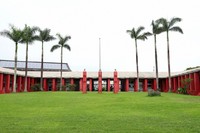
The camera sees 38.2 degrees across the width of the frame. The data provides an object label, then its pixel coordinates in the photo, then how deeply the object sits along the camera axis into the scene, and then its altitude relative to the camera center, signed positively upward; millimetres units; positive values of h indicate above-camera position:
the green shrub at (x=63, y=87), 47562 +341
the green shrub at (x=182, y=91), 35312 -325
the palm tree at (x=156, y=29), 42375 +8779
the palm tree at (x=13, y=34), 38625 +7379
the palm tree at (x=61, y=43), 48250 +7698
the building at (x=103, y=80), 45750 +1509
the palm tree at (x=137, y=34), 46344 +8766
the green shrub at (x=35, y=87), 46041 +358
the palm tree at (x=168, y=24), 40938 +9134
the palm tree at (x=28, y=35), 40156 +7875
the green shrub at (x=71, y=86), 47656 +497
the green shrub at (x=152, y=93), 26897 -417
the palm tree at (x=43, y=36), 45316 +8436
